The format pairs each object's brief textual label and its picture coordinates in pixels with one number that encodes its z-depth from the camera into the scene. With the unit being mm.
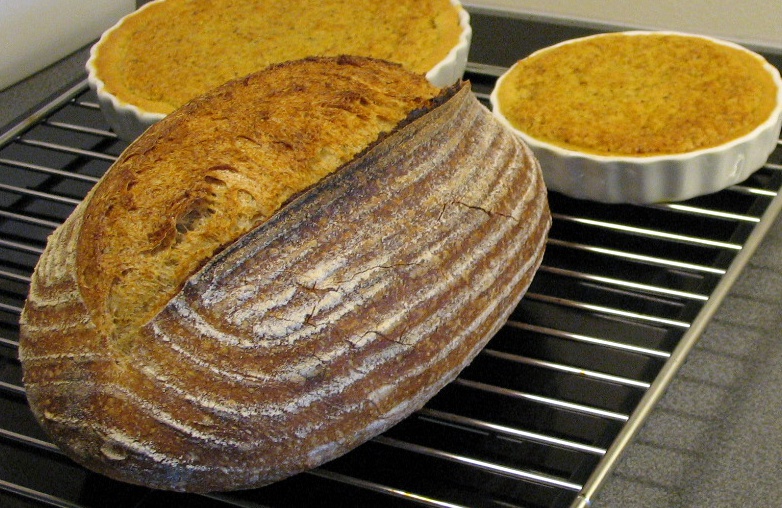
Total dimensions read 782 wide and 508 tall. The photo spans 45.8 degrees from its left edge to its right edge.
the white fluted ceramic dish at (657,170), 1258
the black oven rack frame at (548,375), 985
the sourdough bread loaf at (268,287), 885
